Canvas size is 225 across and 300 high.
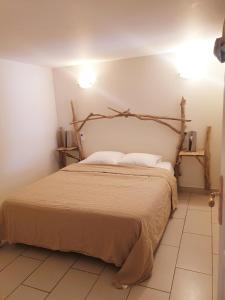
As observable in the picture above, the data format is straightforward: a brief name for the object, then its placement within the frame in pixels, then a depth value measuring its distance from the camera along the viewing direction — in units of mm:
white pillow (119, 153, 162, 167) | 3430
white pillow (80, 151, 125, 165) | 3643
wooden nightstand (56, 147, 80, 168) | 4289
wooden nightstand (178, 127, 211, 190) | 3328
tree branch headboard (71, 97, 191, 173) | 3484
